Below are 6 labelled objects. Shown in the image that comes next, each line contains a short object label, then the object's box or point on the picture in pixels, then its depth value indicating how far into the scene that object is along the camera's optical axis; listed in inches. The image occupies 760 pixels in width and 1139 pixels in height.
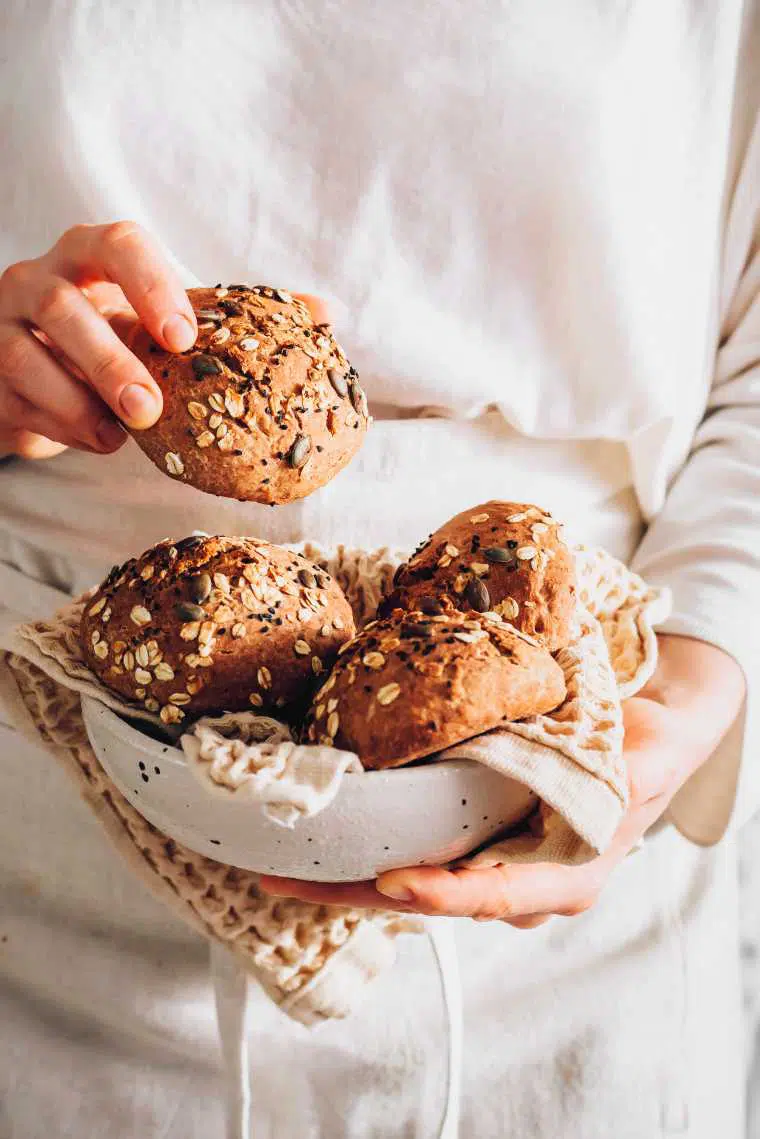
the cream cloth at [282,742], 20.5
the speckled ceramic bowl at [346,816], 18.7
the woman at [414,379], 31.9
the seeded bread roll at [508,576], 23.6
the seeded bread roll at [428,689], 18.8
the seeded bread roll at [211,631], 21.6
